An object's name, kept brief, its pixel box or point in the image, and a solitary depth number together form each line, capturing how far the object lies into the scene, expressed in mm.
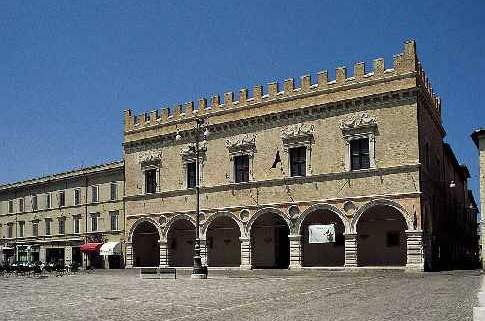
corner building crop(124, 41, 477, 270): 34000
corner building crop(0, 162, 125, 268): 49500
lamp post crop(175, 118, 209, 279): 29328
